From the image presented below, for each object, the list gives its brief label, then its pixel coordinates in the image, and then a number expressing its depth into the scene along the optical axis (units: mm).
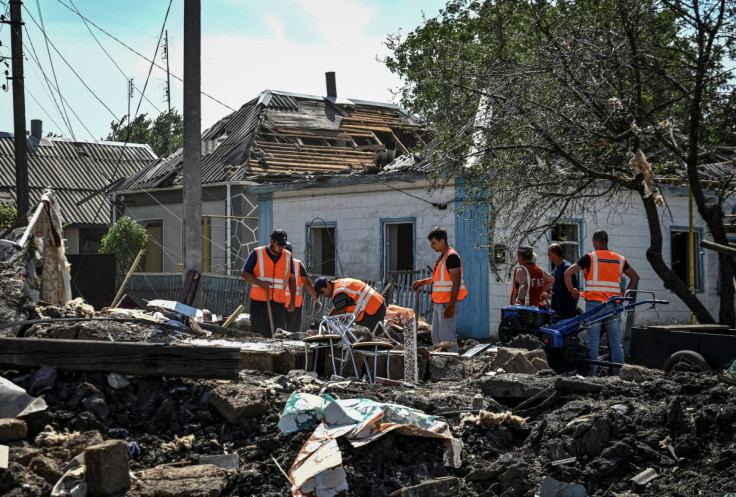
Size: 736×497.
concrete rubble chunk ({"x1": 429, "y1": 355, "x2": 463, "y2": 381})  9352
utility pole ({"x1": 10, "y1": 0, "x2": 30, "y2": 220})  20812
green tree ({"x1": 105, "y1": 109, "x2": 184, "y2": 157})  51906
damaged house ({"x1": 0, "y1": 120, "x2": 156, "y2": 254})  31030
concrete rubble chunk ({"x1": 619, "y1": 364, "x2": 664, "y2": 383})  8023
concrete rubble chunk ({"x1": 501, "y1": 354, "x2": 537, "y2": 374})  9117
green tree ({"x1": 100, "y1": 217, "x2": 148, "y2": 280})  22984
